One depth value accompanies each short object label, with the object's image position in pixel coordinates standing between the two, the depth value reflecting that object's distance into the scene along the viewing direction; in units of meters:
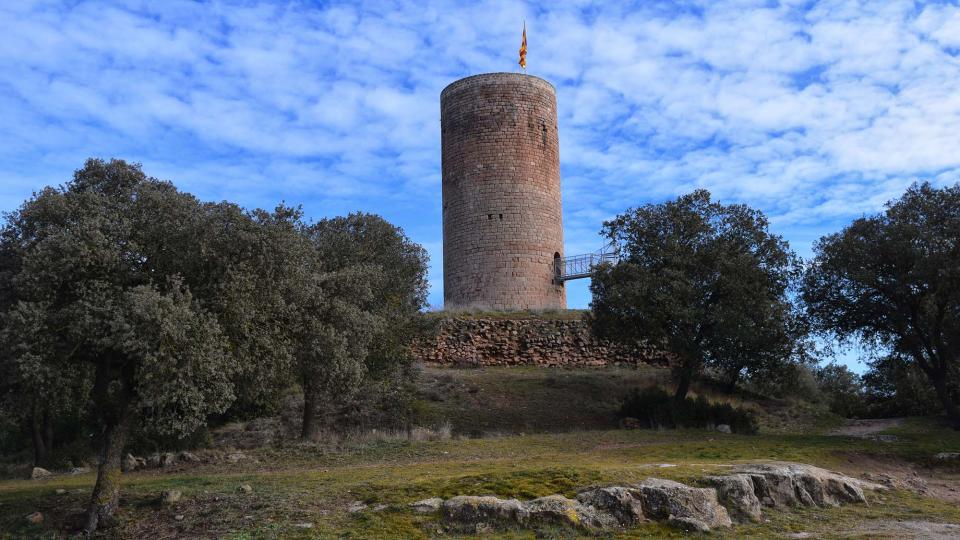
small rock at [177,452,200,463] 17.45
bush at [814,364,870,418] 29.16
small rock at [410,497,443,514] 11.02
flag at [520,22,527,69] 36.25
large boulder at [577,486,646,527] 10.81
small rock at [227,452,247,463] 17.11
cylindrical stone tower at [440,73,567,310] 32.78
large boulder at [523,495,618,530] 10.63
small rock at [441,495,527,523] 10.70
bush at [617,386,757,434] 22.59
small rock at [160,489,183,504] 12.24
